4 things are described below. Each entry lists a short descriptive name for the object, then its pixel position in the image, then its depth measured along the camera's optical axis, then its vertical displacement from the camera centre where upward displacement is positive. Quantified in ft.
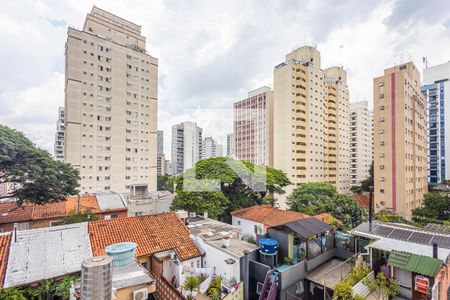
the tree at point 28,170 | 39.29 -3.20
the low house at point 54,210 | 42.45 -12.66
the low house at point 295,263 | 23.13 -13.22
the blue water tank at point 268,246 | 25.53 -11.22
